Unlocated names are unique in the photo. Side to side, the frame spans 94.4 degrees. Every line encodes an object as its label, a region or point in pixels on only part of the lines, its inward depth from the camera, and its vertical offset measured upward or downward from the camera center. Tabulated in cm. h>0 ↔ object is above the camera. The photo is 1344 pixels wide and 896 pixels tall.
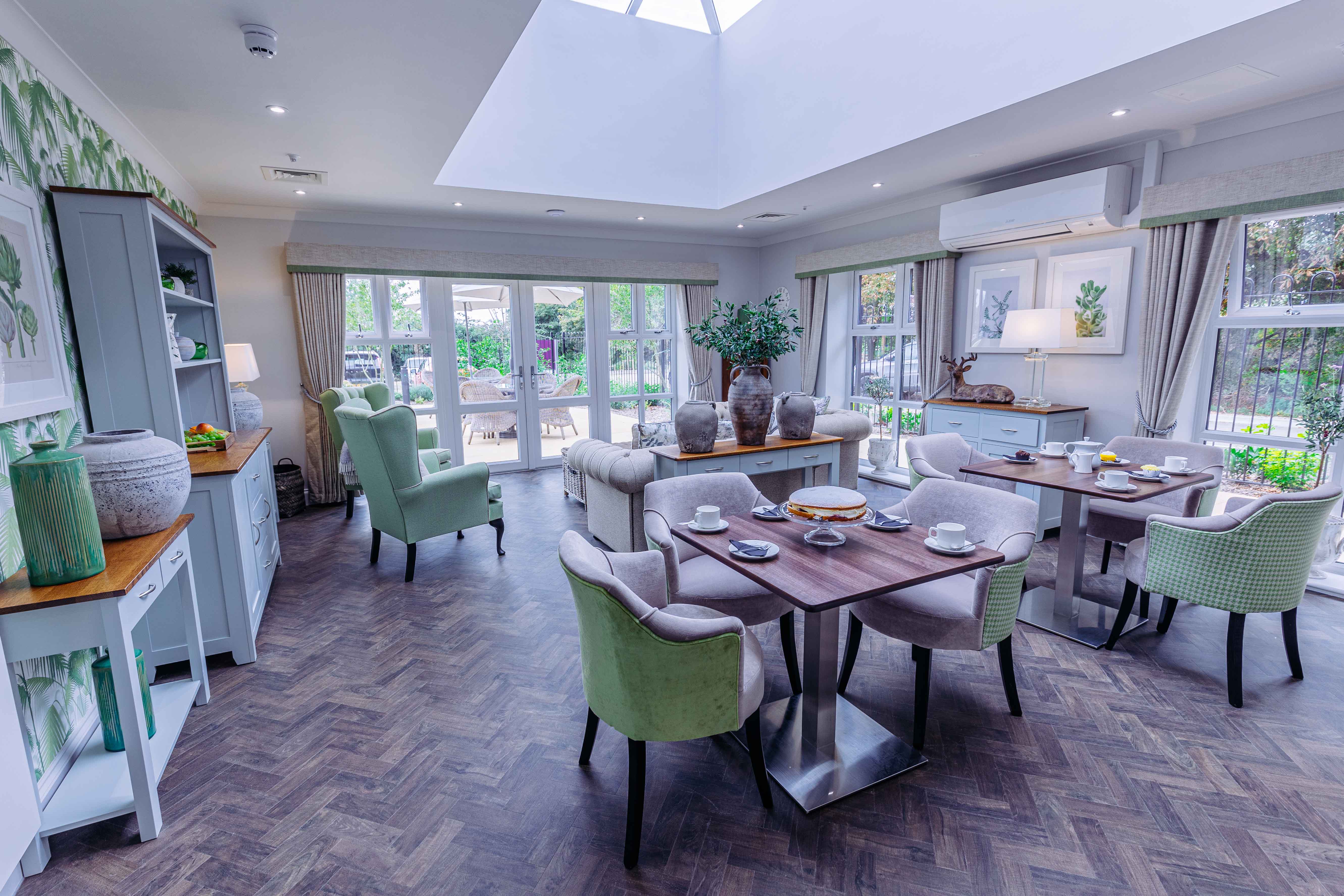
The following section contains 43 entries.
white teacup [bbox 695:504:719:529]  234 -63
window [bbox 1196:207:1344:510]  365 -7
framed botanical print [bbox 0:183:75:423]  195 +14
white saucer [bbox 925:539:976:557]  205 -67
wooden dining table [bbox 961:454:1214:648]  304 -116
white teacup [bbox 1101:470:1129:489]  286 -64
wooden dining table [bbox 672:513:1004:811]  187 -97
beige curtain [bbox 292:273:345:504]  571 -2
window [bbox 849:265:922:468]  619 -1
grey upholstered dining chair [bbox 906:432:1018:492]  367 -68
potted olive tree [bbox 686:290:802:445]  343 -1
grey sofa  382 -87
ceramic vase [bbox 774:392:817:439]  382 -41
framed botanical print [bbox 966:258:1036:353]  500 +38
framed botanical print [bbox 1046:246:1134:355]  441 +36
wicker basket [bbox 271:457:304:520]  535 -112
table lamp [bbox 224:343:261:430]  421 -13
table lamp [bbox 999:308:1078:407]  427 +9
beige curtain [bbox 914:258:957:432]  559 +26
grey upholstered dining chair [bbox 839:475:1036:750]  215 -92
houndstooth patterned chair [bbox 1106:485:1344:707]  239 -87
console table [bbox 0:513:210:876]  166 -74
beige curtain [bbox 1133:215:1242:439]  389 +21
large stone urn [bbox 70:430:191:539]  199 -38
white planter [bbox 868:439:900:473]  633 -109
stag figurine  494 -39
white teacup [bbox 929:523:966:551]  205 -63
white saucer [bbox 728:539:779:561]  203 -67
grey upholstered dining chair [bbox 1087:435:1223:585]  317 -88
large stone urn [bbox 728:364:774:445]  362 -32
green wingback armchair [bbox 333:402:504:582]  368 -80
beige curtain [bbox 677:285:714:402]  757 +34
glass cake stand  217 -67
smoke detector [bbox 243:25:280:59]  239 +124
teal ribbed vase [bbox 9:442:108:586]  166 -41
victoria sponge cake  216 -55
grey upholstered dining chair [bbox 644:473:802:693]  239 -89
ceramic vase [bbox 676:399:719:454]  353 -43
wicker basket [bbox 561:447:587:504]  532 -114
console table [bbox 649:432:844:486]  352 -64
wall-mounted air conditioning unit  417 +94
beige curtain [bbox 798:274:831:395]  702 +29
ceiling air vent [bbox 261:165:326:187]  443 +132
